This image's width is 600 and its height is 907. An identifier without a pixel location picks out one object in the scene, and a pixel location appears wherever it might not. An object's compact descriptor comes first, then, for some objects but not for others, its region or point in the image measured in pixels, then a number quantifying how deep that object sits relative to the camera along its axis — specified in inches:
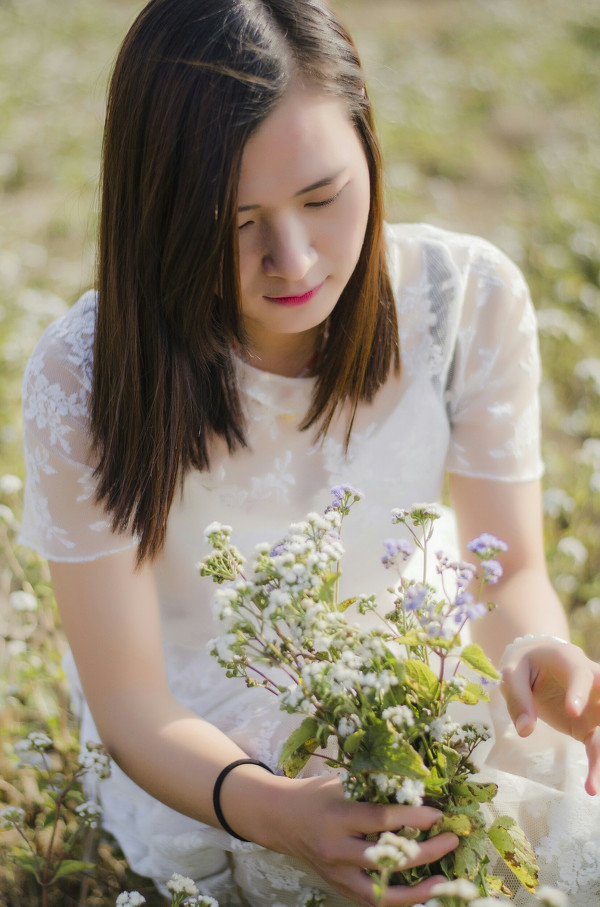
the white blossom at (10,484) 90.6
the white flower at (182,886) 54.3
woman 50.5
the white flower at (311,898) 58.9
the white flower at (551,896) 34.0
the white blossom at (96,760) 63.0
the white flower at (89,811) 63.4
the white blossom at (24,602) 78.2
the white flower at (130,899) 55.1
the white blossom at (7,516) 83.6
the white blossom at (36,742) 67.1
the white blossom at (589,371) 123.4
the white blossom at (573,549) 99.9
